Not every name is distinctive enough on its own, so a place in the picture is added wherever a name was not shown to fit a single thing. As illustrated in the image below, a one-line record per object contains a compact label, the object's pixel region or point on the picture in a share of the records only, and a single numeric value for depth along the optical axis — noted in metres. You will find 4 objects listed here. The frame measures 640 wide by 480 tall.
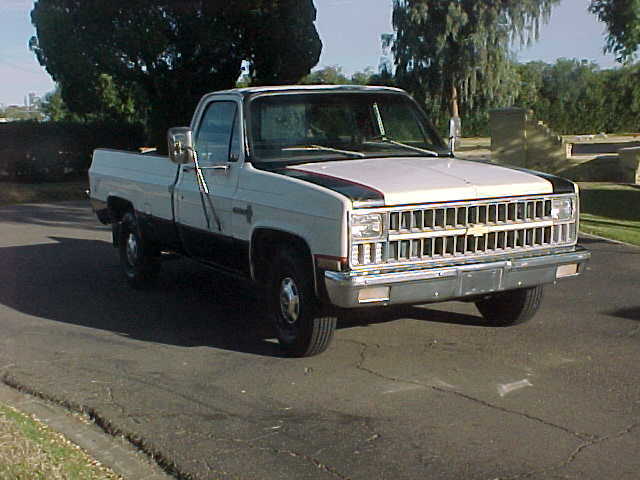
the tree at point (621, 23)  13.49
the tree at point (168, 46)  23.50
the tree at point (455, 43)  33.50
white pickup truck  6.09
